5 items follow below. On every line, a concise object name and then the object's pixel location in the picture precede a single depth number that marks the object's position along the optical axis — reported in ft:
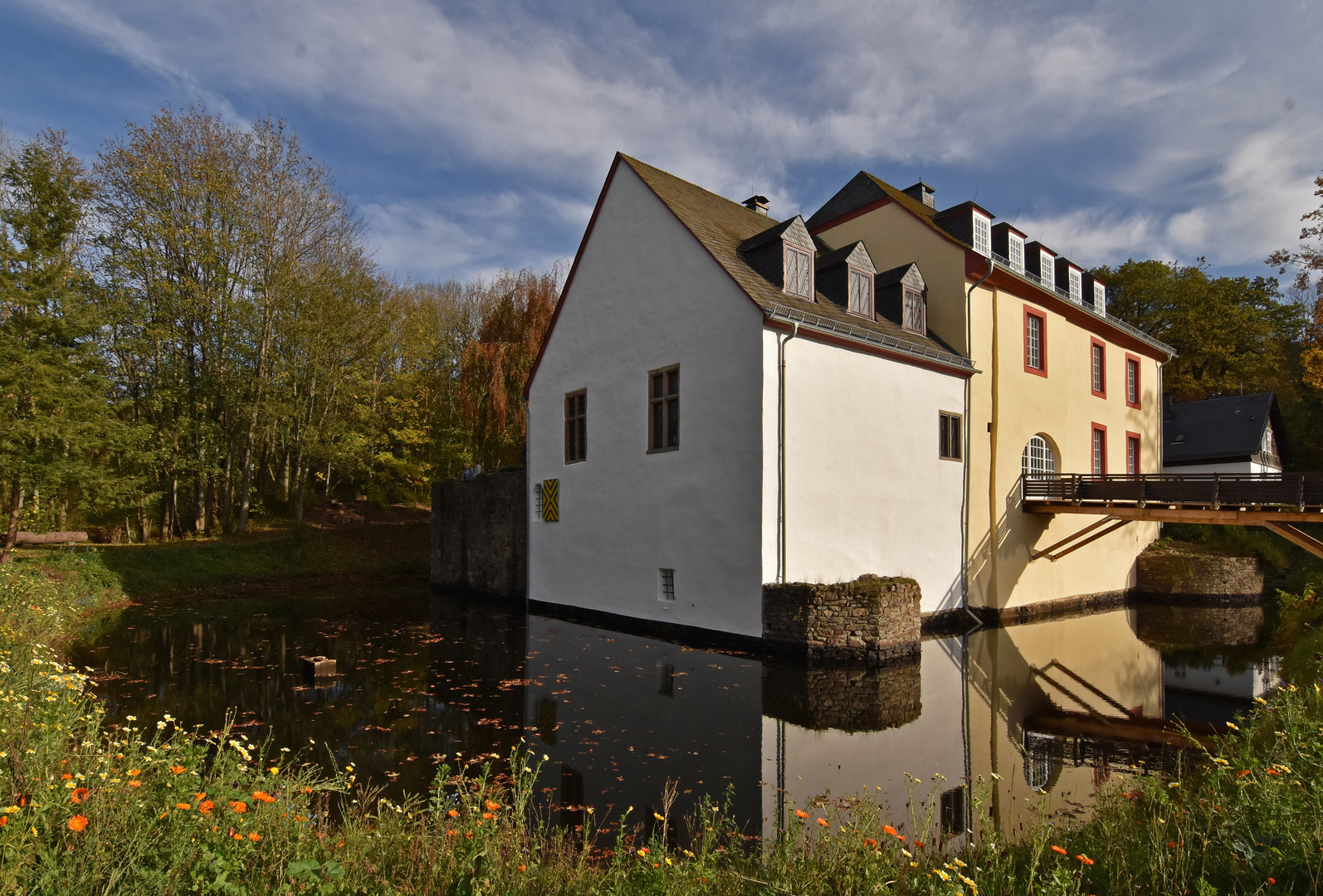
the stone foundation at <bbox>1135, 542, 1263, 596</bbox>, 64.03
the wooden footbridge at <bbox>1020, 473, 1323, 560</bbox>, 41.96
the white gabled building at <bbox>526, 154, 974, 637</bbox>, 40.63
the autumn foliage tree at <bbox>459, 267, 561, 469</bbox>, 74.43
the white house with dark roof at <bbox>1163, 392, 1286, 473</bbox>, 84.53
